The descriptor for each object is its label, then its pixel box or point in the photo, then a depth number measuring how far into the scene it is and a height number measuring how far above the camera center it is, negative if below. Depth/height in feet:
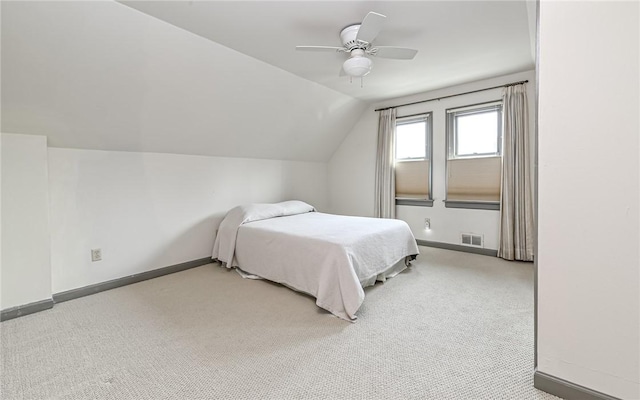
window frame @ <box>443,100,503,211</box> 12.30 +2.10
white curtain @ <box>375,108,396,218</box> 14.98 +1.40
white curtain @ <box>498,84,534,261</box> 11.46 +0.32
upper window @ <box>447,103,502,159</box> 12.43 +2.68
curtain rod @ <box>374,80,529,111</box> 11.73 +4.37
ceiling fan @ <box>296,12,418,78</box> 7.22 +3.66
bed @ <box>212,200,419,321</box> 7.54 -1.87
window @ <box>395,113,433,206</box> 14.16 +1.55
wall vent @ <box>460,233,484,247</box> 12.78 -2.22
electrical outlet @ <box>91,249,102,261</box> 8.91 -1.93
